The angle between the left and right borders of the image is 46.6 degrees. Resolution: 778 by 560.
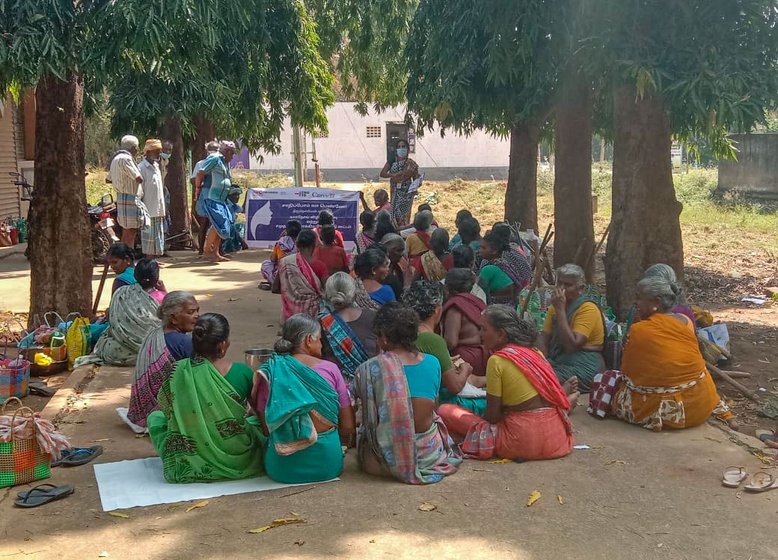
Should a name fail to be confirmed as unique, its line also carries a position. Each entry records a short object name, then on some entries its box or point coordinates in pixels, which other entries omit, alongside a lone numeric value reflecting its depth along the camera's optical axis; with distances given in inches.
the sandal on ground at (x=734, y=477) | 193.9
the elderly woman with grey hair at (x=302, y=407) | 184.5
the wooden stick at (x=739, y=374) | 294.7
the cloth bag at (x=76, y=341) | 311.3
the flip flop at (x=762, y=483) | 189.8
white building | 1483.8
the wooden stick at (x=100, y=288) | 346.3
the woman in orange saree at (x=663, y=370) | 231.5
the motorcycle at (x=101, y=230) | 550.6
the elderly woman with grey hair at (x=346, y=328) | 237.0
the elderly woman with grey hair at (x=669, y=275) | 257.4
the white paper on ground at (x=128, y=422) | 234.1
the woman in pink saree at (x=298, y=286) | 302.4
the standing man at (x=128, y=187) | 449.7
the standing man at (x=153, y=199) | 487.2
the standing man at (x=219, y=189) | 536.4
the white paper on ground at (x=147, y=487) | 183.3
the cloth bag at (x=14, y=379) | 266.4
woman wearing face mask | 551.5
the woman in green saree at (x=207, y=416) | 187.3
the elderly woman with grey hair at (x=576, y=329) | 259.1
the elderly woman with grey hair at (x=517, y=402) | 203.5
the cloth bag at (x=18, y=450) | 188.7
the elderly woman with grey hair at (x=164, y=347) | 219.8
